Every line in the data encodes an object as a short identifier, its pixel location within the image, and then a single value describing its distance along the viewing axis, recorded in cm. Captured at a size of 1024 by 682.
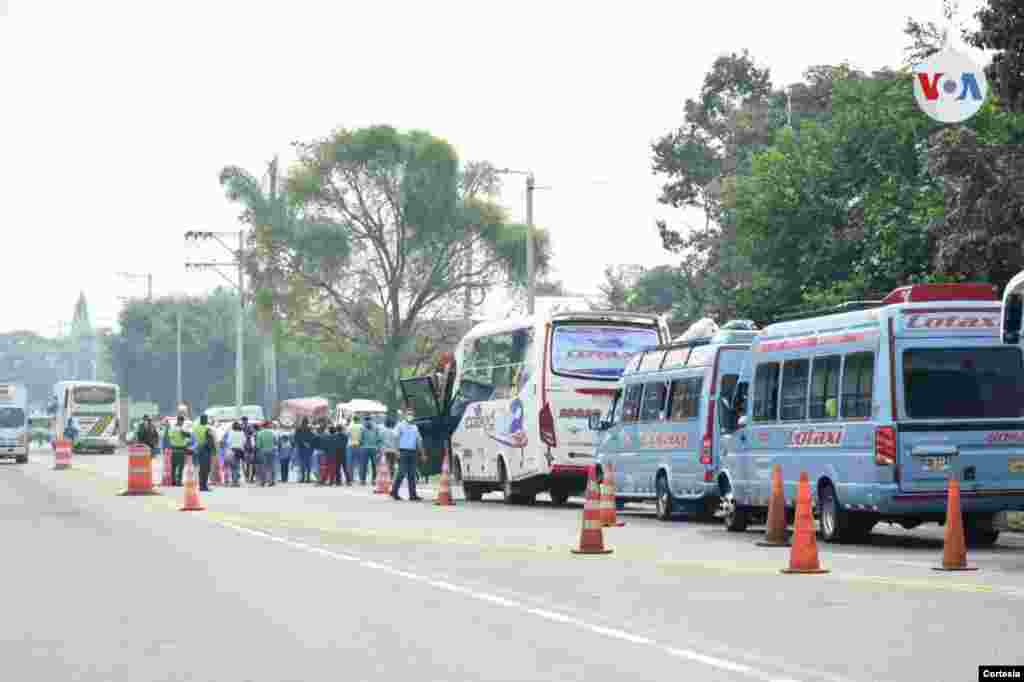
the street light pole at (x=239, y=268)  7681
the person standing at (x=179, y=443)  4591
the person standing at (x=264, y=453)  4991
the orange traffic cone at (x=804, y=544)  1744
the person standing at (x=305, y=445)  5169
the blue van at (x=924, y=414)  2159
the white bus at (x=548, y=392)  3531
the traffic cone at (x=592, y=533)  2061
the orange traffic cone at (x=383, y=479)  4332
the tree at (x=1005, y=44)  2903
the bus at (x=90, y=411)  9144
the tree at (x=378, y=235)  7606
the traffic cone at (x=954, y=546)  1758
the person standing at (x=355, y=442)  5009
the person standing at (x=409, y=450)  3778
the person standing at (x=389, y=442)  4734
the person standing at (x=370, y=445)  4994
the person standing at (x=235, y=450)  5038
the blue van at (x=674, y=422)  2811
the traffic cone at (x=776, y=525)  2152
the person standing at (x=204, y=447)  4512
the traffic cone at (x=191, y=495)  3347
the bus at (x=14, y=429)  7794
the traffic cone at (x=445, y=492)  3644
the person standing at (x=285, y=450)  5359
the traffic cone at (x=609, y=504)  2267
